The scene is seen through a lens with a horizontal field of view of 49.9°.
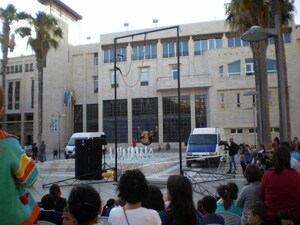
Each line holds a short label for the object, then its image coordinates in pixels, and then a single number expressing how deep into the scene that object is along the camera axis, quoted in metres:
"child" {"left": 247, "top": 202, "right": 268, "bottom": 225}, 3.67
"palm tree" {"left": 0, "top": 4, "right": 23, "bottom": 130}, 27.02
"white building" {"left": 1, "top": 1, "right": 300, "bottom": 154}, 41.19
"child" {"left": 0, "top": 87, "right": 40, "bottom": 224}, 1.96
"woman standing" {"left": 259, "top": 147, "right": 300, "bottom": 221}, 4.08
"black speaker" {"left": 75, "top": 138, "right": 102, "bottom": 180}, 15.51
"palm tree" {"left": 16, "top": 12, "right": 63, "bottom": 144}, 28.28
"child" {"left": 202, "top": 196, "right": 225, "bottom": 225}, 3.78
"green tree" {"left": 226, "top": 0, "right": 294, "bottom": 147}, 16.80
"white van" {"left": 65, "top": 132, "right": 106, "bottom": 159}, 30.45
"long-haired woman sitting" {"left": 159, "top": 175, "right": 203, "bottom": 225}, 2.93
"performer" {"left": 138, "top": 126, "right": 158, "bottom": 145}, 22.83
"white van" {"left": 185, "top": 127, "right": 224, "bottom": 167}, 20.70
